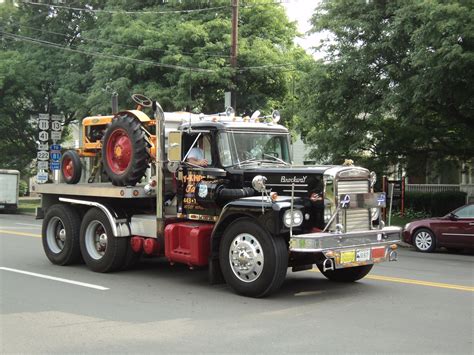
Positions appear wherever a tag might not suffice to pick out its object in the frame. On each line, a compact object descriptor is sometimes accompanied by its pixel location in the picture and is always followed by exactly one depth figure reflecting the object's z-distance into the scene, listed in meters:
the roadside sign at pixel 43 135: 28.27
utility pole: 21.53
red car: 14.70
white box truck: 30.56
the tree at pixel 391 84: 14.38
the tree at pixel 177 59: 22.97
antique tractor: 9.76
